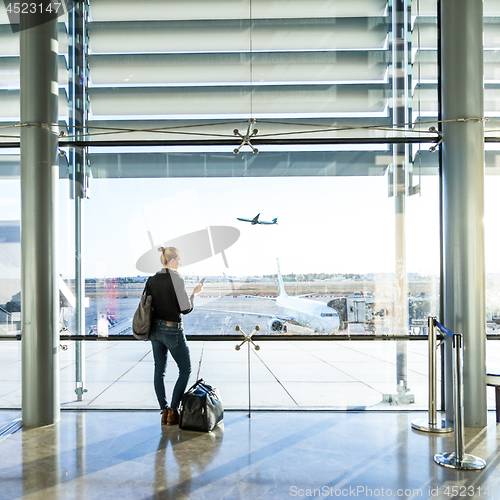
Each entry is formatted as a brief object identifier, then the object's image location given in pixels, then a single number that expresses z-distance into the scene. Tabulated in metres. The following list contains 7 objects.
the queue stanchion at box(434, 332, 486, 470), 3.81
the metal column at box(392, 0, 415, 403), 5.71
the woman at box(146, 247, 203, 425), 4.88
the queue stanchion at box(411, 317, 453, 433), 4.88
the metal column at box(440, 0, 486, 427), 5.04
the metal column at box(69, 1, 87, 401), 5.71
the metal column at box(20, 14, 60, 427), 5.01
